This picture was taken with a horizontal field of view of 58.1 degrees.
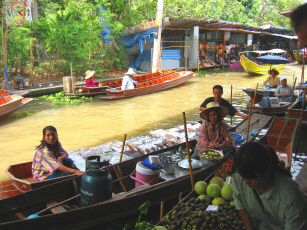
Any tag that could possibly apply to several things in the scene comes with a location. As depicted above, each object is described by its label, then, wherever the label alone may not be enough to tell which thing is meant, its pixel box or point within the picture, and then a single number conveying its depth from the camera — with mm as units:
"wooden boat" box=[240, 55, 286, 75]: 18250
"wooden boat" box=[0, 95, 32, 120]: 8180
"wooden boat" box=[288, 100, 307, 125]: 6574
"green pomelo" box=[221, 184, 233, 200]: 2996
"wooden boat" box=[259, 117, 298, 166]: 5120
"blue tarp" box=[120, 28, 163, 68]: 17547
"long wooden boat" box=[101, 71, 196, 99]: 11670
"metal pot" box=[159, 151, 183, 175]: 4073
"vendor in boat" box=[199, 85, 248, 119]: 5637
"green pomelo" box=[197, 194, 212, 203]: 3075
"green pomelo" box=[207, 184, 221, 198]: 3094
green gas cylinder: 2916
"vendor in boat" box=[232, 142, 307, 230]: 1893
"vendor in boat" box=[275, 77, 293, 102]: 8723
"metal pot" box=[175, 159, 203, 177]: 3773
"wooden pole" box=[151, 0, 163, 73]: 14656
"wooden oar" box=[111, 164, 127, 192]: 3698
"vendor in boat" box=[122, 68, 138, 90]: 11747
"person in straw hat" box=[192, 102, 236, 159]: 4363
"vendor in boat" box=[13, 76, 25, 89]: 12349
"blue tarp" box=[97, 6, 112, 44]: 16438
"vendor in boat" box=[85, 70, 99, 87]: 11962
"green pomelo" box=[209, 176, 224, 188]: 3320
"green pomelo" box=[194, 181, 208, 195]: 3215
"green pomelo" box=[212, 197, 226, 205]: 2962
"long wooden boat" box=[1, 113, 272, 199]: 3475
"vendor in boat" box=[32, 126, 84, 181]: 3674
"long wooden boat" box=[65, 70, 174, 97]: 11914
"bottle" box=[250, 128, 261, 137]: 5637
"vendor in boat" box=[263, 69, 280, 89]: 10688
